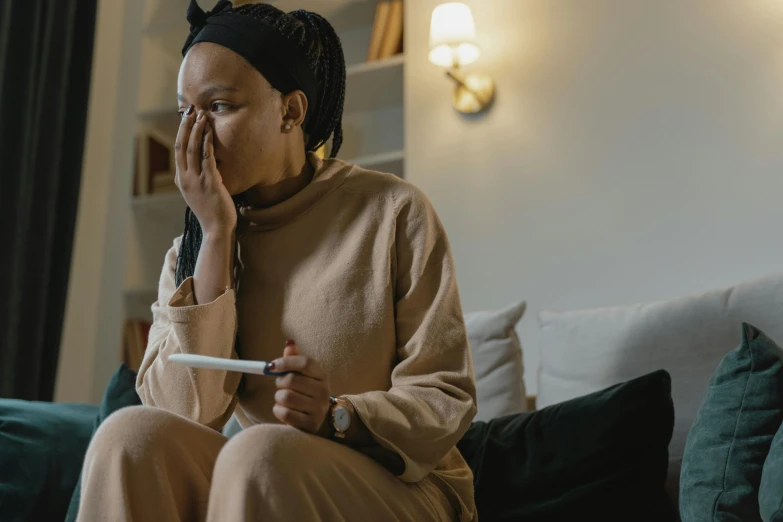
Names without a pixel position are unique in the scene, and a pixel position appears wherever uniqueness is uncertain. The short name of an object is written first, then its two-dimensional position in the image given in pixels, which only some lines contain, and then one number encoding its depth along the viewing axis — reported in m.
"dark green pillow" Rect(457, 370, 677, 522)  1.34
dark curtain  2.65
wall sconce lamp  2.42
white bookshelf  2.78
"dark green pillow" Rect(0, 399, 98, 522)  1.59
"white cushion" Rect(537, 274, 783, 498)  1.64
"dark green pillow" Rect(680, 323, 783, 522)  1.16
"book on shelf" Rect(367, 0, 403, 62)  2.73
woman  0.92
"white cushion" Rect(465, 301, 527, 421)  1.84
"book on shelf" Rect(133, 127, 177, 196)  3.04
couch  1.37
